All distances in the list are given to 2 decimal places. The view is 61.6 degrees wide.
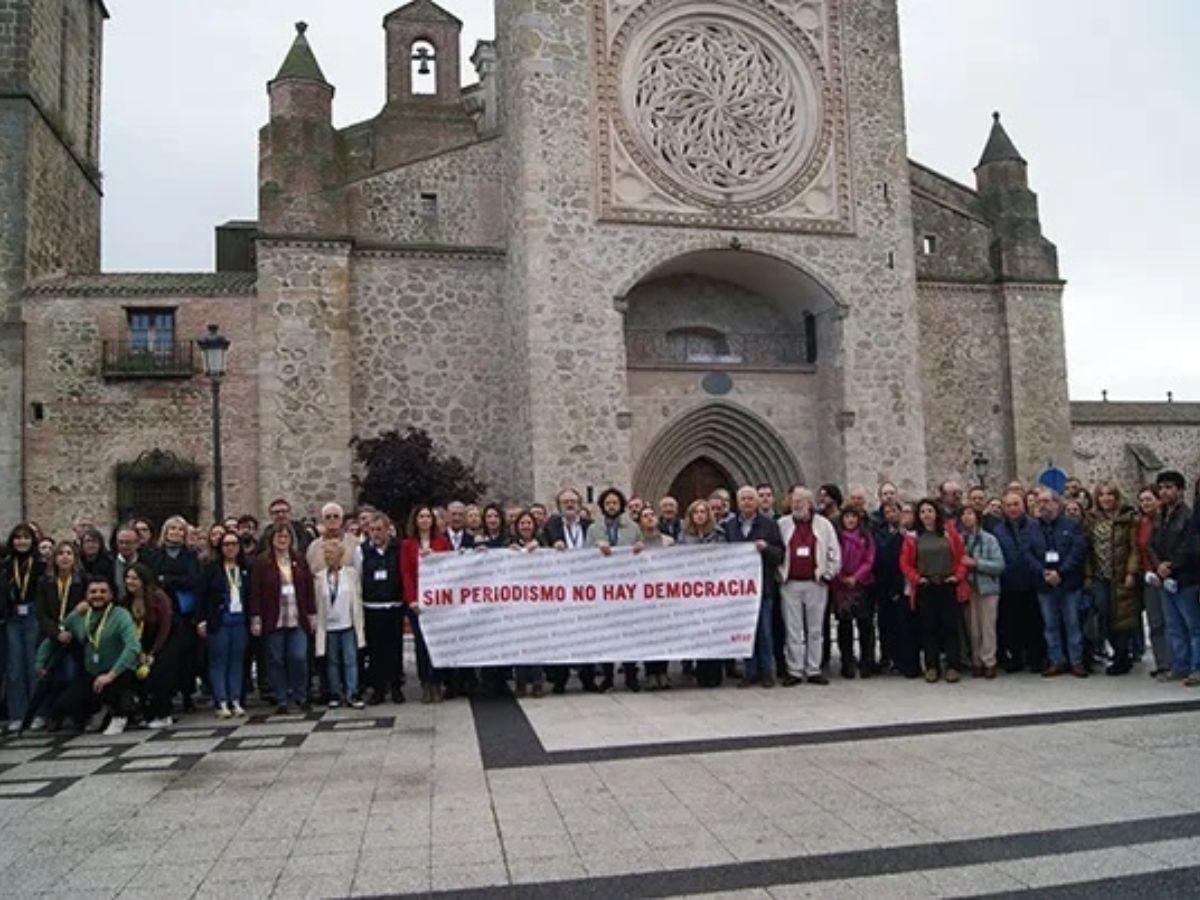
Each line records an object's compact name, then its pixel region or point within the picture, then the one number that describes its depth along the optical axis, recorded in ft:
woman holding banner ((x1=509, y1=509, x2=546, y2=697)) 30.81
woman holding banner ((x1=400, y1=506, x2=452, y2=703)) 30.50
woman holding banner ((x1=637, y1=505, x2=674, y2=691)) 32.09
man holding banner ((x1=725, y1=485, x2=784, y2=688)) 31.76
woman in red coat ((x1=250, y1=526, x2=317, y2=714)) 29.50
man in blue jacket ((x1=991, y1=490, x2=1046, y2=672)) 32.40
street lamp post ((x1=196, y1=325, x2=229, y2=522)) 40.91
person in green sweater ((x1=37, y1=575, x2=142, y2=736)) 27.40
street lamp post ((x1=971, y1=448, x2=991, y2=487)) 71.67
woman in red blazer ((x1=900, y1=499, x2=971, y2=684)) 31.58
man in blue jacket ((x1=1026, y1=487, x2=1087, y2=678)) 31.71
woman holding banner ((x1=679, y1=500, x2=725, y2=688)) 31.96
